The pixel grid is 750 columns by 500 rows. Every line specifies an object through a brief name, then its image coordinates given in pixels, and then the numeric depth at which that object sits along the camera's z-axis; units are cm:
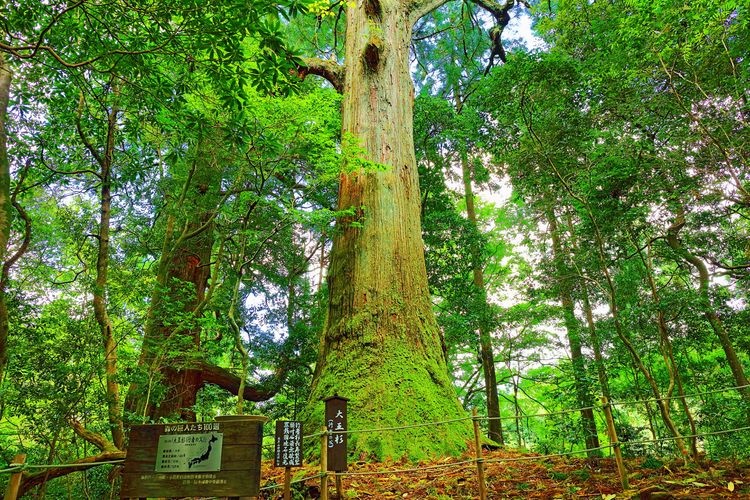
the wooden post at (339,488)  323
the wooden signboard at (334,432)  328
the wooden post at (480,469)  301
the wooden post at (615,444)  308
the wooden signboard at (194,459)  260
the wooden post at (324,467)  304
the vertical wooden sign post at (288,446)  308
